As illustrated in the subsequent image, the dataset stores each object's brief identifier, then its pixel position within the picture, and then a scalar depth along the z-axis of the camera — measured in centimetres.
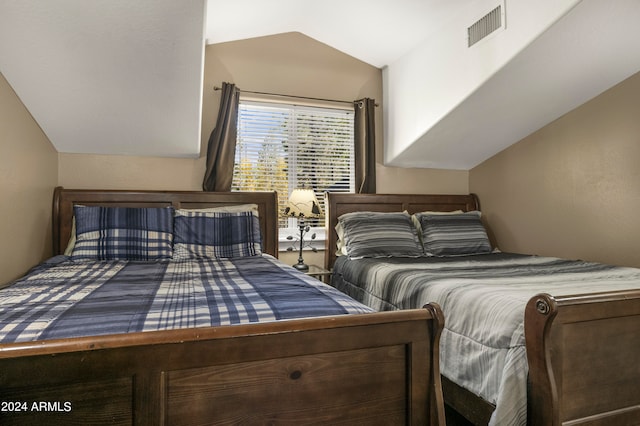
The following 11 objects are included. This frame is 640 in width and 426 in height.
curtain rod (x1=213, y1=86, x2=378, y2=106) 326
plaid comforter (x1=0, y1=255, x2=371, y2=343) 112
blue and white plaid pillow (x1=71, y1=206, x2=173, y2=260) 242
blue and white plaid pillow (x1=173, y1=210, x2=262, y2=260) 260
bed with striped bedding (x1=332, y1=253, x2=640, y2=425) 145
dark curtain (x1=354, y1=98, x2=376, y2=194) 349
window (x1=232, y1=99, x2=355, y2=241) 333
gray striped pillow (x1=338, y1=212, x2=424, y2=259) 298
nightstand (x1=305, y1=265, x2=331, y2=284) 299
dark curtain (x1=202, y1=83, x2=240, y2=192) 308
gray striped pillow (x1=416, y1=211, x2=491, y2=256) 311
